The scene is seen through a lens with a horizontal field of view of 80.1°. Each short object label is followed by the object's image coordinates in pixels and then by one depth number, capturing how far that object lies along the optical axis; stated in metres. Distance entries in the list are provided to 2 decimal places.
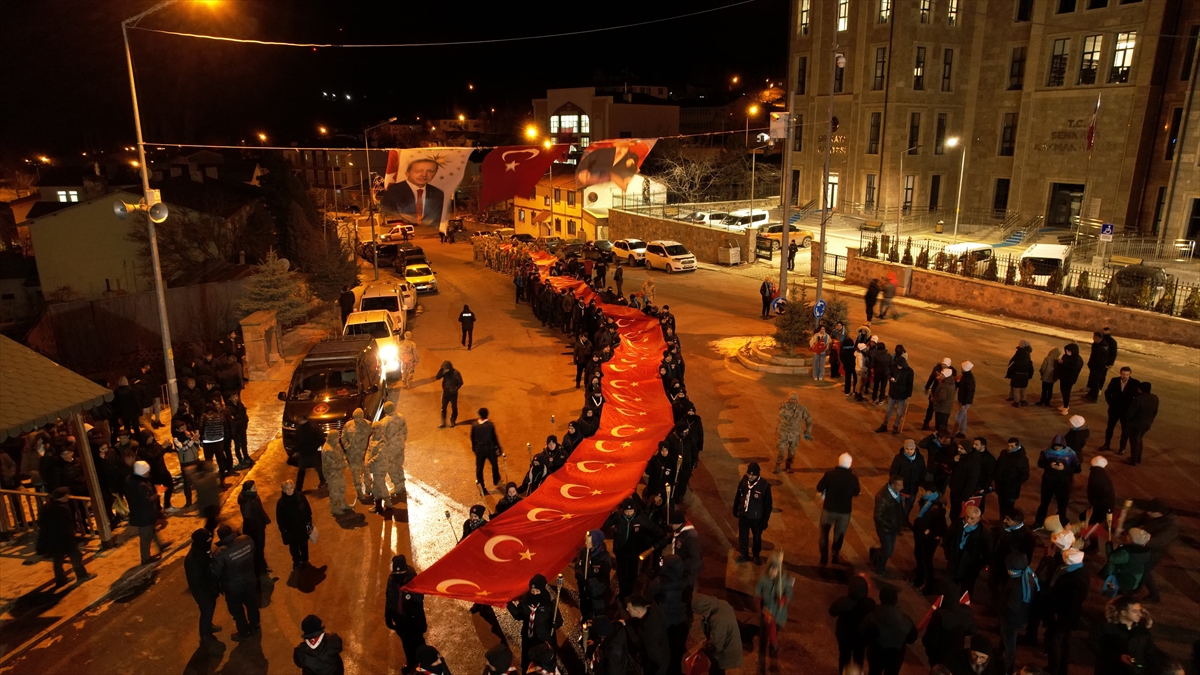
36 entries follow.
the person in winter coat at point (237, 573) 7.93
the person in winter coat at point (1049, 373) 14.67
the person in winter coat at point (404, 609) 7.33
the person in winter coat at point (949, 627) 6.36
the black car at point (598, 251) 37.22
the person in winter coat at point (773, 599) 7.45
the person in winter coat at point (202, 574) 7.90
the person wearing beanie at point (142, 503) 9.75
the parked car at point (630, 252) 36.47
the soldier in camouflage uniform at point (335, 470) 11.15
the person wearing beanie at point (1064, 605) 7.01
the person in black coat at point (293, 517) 9.26
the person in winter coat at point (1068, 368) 14.24
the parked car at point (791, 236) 35.94
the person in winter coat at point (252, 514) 8.98
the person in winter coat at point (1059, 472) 9.66
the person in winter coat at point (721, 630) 6.61
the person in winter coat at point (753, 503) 8.95
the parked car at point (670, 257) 33.50
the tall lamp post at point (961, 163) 35.50
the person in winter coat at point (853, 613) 6.80
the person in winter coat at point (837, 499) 8.95
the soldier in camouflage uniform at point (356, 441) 11.34
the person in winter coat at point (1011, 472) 9.59
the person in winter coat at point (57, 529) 9.16
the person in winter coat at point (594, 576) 7.49
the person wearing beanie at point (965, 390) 13.00
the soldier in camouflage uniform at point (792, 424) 11.70
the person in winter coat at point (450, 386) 14.80
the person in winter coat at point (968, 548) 7.97
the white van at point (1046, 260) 23.22
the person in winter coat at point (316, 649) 6.37
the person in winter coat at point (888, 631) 6.50
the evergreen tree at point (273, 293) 22.86
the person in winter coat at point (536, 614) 7.01
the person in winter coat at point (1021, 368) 14.65
